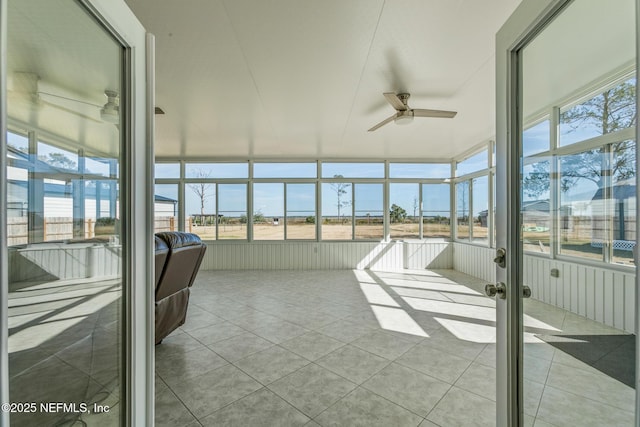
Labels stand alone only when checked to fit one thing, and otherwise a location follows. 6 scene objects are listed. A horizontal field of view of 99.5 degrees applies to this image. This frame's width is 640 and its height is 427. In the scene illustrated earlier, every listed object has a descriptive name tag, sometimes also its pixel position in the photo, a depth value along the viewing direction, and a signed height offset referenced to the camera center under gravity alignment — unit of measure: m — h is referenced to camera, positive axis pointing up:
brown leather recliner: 2.30 -0.57
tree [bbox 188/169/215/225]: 6.74 +0.60
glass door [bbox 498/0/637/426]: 0.85 -0.02
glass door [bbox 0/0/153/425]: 0.70 -0.02
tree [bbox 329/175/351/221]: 6.82 +0.56
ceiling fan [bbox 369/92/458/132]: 3.18 +1.21
